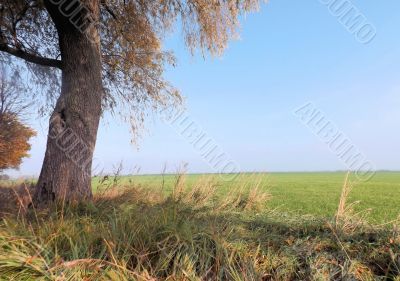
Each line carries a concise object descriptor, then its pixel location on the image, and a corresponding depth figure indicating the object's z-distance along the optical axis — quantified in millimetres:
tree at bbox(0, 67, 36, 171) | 16953
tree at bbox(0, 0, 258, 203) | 6617
